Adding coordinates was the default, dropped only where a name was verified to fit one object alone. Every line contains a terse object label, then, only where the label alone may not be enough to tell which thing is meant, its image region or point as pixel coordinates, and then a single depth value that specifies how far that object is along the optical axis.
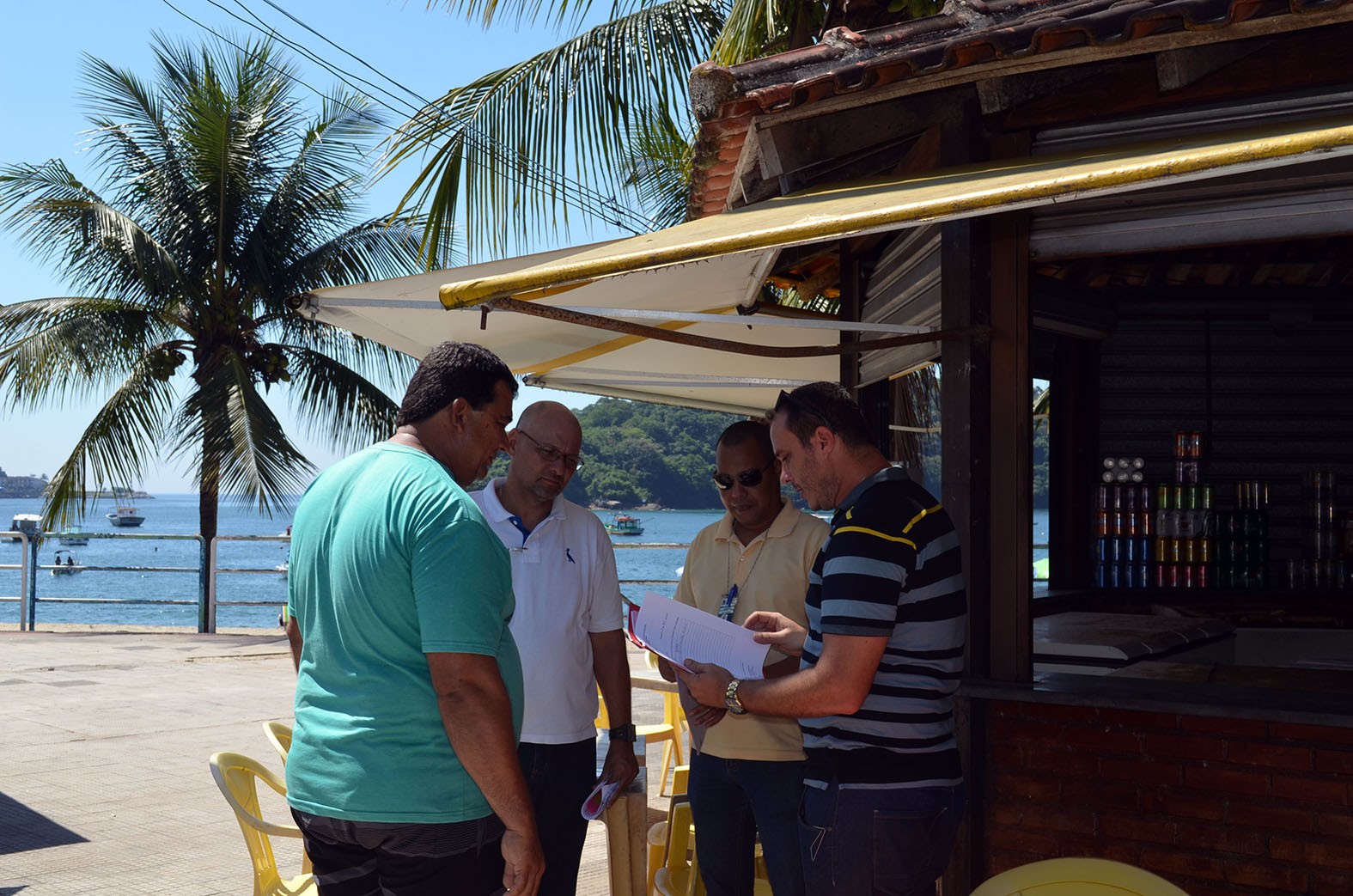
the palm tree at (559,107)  7.77
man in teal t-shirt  2.33
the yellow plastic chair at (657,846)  4.44
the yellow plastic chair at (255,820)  3.56
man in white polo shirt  3.55
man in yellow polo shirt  3.38
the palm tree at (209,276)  16.88
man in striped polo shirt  2.60
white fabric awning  2.29
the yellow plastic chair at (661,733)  6.30
